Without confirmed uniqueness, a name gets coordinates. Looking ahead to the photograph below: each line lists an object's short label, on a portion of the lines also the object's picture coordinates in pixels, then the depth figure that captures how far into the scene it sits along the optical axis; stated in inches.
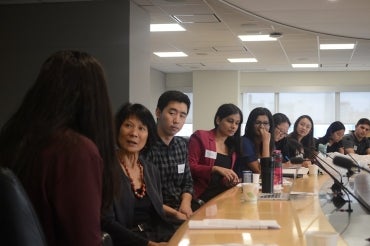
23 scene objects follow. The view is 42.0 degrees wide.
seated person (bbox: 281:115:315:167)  221.8
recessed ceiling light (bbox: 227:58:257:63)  402.3
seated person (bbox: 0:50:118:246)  50.9
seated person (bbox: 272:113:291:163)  203.3
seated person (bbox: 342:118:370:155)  280.7
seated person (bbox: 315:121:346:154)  255.3
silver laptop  112.4
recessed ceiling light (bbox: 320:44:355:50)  326.3
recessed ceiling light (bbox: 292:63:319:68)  439.8
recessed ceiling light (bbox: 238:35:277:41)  292.5
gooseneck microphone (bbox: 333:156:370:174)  61.6
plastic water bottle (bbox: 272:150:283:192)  130.4
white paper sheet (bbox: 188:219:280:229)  79.0
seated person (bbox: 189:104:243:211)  135.9
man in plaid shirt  118.0
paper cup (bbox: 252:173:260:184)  122.9
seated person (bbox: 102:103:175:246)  89.8
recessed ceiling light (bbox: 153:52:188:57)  373.4
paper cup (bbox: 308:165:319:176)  170.4
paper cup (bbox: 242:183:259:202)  108.4
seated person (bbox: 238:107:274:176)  151.1
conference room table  71.1
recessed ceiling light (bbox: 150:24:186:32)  263.9
